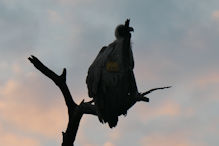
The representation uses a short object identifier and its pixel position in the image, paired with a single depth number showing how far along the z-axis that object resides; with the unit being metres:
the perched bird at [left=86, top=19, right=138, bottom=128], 27.62
